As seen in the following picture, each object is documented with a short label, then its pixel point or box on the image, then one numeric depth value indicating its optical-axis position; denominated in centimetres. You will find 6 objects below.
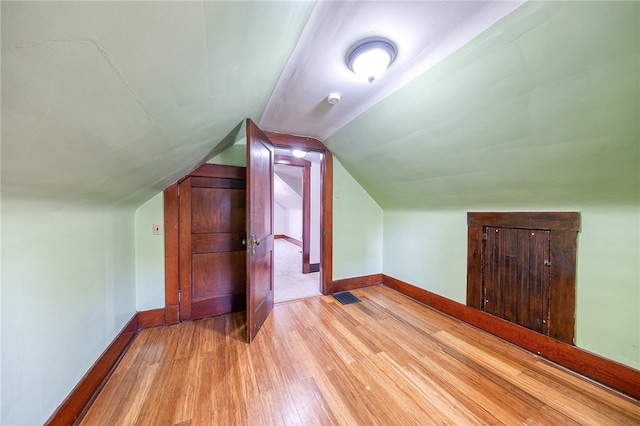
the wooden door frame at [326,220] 296
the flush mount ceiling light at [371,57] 126
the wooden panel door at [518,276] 179
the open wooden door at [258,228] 189
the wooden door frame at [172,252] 220
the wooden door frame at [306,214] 401
